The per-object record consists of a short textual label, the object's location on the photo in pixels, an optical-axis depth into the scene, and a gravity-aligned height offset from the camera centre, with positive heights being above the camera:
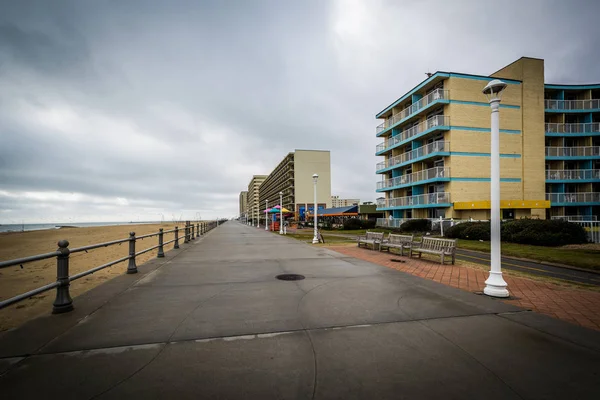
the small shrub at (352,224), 34.44 -2.20
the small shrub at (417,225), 24.00 -1.64
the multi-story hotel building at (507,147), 25.97 +6.13
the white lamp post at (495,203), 5.58 +0.08
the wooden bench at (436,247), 9.20 -1.47
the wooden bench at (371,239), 13.20 -1.65
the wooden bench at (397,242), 11.18 -1.53
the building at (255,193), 151.60 +8.10
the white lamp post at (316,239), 17.23 -2.04
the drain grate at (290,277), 6.86 -1.82
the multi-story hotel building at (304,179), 85.06 +9.09
